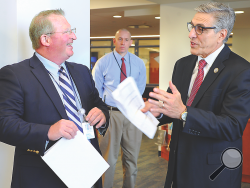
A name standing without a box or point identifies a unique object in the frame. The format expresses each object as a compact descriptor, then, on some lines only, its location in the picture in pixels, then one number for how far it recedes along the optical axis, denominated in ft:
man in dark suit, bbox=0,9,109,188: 4.97
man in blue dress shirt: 12.00
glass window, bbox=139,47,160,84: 46.60
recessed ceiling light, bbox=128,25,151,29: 30.75
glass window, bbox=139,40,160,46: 44.78
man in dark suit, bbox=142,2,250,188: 5.04
